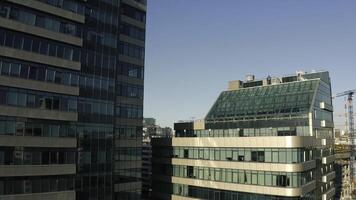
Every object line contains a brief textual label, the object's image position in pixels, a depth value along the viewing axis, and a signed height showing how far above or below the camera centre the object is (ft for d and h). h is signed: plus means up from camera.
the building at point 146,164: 295.62 -27.33
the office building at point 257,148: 205.17 -4.90
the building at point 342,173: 352.08 -31.13
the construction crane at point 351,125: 468.42 +21.52
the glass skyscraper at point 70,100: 159.22 +16.46
